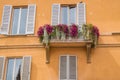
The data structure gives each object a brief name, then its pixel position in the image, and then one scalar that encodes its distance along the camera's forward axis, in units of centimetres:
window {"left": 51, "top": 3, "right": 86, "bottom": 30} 1724
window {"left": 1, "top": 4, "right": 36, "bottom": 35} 1733
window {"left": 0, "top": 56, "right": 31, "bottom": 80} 1612
